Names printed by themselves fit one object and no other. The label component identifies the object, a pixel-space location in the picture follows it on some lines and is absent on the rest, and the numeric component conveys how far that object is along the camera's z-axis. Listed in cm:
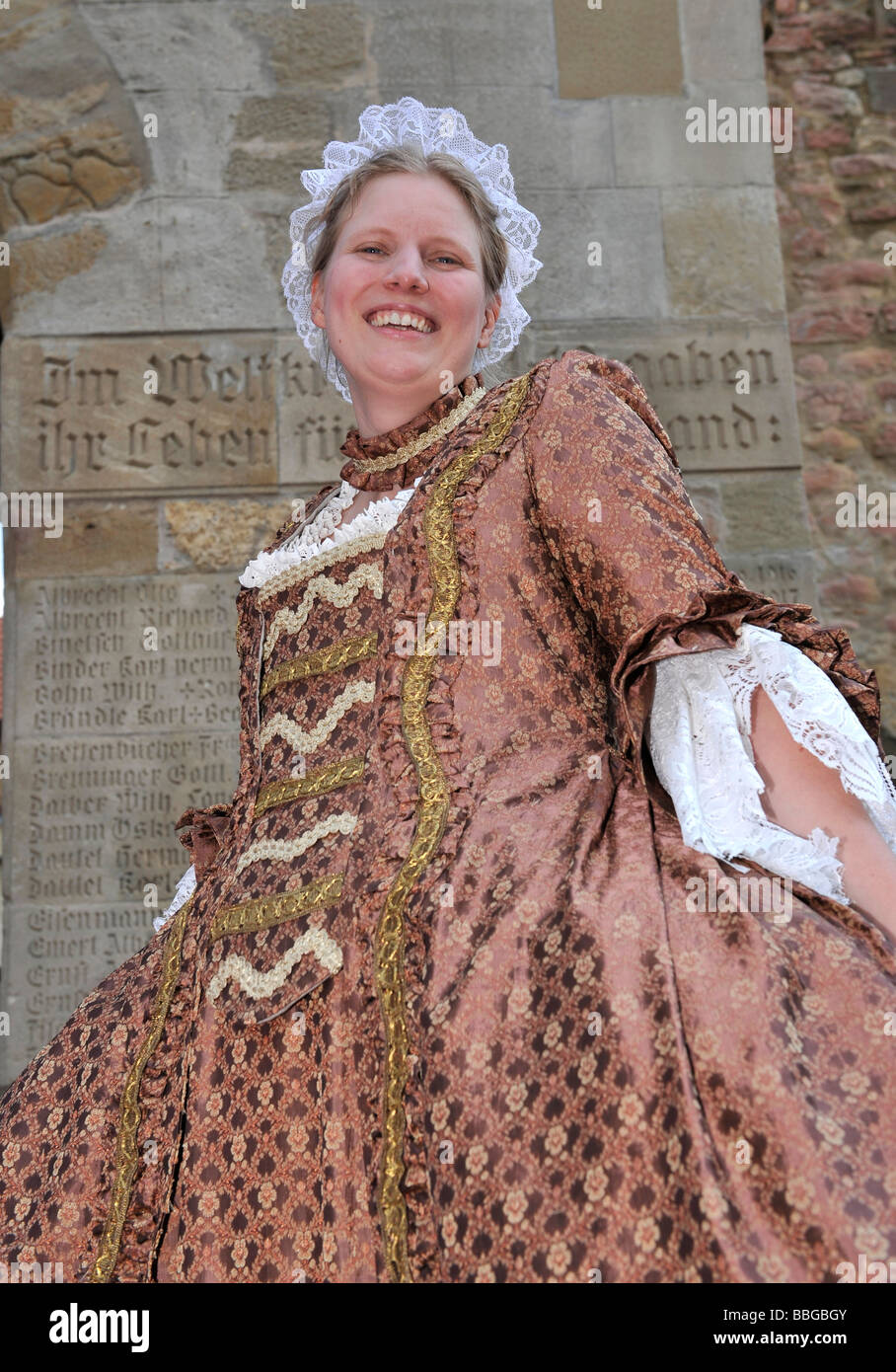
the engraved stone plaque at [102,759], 397
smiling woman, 137
